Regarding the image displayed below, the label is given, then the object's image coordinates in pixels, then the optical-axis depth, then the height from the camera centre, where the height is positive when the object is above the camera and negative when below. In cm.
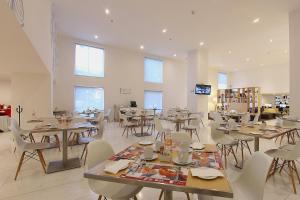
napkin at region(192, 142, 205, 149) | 145 -51
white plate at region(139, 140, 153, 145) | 157 -51
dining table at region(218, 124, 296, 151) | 214 -53
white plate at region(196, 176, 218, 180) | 91 -53
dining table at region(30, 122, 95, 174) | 241 -79
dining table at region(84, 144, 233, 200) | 82 -54
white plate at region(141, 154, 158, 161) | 119 -53
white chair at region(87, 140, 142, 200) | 125 -85
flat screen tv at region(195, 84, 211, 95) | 715 +65
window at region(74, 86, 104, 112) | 710 +11
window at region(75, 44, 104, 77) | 702 +218
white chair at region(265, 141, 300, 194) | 192 -82
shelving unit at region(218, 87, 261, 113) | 993 +26
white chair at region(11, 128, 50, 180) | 224 -82
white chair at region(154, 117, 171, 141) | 351 -67
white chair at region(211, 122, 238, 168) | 272 -78
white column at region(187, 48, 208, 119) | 732 +140
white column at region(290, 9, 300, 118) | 394 +117
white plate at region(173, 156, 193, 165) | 111 -53
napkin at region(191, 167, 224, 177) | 94 -53
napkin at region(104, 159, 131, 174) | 100 -53
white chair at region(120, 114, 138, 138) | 472 -85
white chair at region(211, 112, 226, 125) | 379 -49
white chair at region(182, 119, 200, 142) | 389 -77
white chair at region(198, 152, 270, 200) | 104 -69
